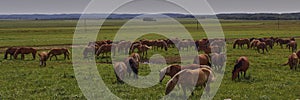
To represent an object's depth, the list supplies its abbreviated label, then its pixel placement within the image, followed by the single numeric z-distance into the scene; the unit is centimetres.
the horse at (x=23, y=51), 3019
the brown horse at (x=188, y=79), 1346
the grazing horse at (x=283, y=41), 4108
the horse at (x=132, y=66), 1842
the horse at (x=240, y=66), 1770
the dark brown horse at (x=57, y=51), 2878
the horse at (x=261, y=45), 3454
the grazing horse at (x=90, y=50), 3063
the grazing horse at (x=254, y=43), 3744
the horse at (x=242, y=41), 4016
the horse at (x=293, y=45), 3670
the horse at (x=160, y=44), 3840
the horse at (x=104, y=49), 3055
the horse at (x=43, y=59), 2546
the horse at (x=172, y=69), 1630
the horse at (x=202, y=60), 1998
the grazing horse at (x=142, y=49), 3157
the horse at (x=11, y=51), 3092
